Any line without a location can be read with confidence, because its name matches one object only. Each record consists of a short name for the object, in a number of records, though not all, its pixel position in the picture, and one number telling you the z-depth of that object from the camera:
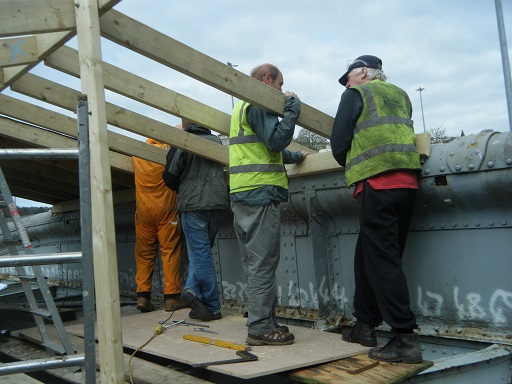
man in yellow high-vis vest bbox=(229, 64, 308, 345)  4.34
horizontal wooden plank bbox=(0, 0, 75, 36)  3.71
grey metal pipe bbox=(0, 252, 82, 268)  2.55
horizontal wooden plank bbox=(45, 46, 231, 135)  5.07
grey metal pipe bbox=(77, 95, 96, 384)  2.63
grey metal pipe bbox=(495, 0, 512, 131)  11.26
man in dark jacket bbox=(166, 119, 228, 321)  5.80
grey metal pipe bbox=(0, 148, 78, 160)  2.61
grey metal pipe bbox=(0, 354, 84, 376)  2.54
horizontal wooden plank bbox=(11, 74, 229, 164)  5.76
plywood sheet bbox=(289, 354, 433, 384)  3.47
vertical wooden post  3.40
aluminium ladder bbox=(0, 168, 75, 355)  3.52
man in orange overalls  6.73
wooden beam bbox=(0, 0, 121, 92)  3.69
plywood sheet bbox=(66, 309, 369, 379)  3.74
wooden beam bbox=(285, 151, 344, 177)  5.07
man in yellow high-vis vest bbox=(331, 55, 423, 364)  3.82
